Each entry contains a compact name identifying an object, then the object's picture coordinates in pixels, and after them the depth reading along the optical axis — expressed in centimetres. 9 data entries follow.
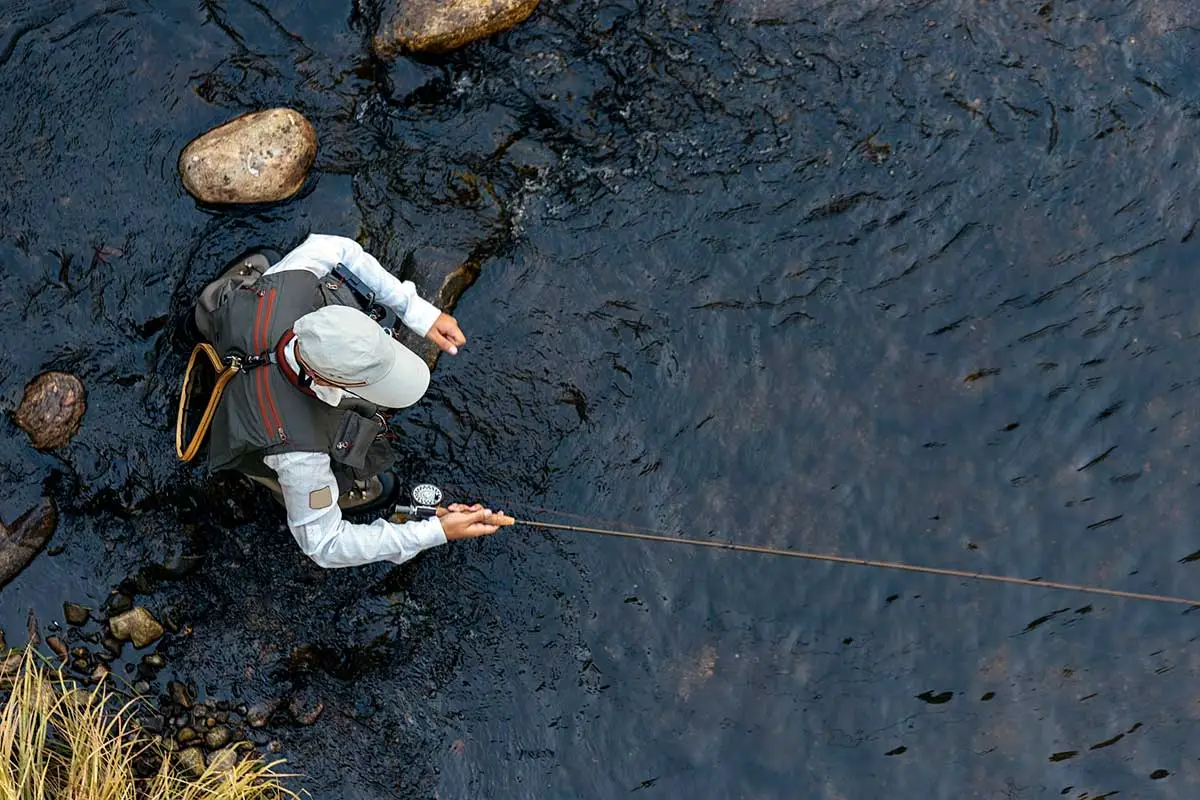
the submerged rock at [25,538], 1140
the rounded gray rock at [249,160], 1135
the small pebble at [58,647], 1148
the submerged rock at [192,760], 1117
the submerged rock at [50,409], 1127
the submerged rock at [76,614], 1150
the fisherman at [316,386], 844
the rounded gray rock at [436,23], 1198
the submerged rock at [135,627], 1145
